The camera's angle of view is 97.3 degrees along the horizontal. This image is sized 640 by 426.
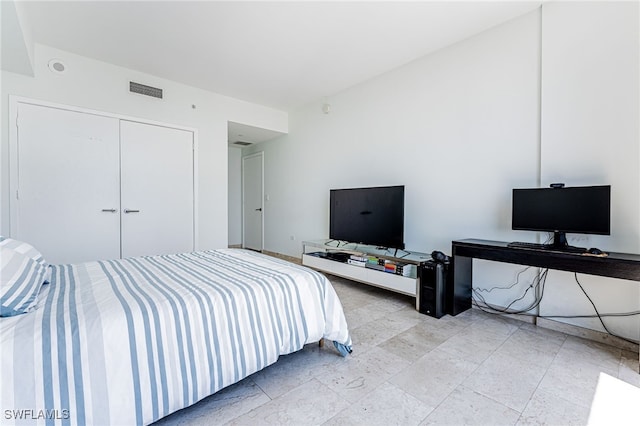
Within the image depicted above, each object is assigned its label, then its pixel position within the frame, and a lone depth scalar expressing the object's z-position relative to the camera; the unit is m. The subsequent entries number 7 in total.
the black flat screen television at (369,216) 3.17
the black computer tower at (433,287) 2.59
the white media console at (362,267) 2.90
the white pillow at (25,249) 1.51
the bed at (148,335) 1.00
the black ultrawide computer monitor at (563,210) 1.99
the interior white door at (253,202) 5.85
